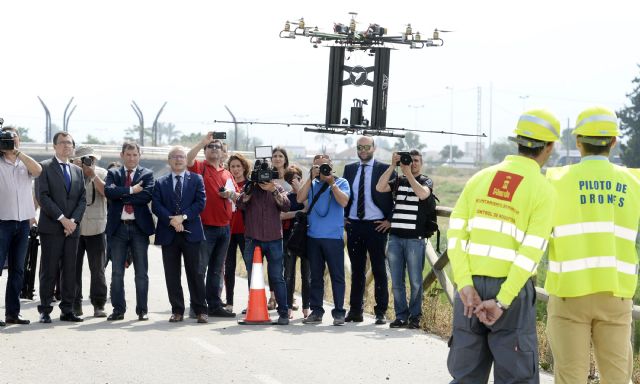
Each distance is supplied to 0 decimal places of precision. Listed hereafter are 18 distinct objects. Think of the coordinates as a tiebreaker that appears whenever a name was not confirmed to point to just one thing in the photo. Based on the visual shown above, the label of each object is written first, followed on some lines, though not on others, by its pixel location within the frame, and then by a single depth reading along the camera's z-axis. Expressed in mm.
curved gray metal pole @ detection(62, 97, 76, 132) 76012
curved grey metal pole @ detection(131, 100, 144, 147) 64956
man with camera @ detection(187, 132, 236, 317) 13484
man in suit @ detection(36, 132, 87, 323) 12562
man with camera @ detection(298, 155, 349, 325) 12961
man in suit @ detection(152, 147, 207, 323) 12914
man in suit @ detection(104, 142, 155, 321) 12977
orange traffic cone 12680
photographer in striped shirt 12781
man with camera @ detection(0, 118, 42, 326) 12219
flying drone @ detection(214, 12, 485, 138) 18453
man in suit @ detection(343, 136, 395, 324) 13078
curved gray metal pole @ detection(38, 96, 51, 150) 67681
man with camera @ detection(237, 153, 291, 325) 13039
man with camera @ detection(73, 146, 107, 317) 13258
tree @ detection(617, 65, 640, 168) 97750
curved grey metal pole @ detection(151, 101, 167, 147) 70125
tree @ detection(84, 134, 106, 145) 146900
